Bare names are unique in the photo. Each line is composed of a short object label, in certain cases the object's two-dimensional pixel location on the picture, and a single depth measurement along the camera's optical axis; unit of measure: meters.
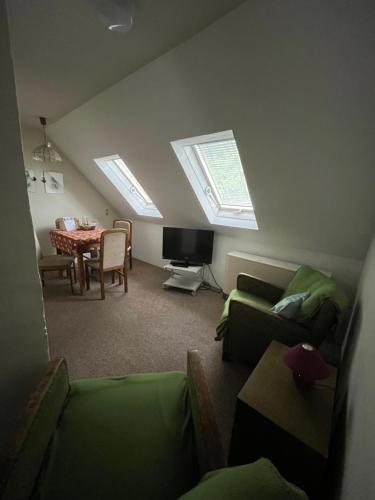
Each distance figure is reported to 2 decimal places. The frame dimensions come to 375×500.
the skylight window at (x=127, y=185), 3.46
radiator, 2.30
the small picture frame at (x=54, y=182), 3.50
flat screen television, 3.03
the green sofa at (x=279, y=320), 1.32
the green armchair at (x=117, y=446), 0.61
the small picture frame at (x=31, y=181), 3.26
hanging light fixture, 2.65
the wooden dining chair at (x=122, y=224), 3.94
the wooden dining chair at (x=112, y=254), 2.58
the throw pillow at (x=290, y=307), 1.42
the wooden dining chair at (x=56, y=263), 2.79
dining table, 2.79
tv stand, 3.03
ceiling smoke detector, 1.01
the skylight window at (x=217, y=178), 2.22
